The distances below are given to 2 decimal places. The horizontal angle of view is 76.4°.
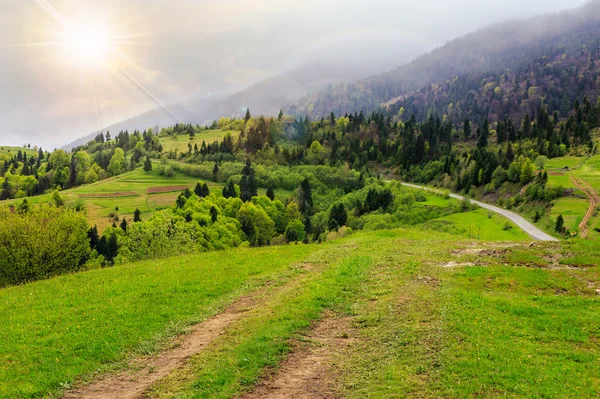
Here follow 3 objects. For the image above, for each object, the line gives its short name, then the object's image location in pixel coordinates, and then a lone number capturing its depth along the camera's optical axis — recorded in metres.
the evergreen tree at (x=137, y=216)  150.10
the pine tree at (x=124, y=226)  138.43
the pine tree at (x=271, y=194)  176.15
